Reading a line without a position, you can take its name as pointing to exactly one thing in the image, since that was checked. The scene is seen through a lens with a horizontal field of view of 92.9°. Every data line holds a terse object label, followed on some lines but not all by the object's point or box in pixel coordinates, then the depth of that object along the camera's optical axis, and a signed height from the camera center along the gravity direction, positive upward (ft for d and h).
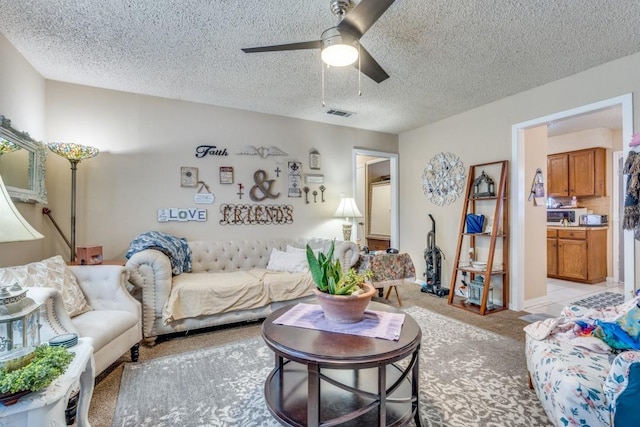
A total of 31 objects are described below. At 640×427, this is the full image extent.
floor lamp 9.20 +1.84
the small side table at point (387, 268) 12.00 -2.20
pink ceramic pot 5.22 -1.61
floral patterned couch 3.79 -2.41
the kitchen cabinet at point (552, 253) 17.54 -2.33
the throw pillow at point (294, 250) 12.48 -1.52
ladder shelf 11.64 -1.40
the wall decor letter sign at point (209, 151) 12.36 +2.59
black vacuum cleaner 14.11 -2.60
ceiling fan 5.27 +3.49
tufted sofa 8.76 -2.25
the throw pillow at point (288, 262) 11.43 -1.88
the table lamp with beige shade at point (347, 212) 14.29 +0.06
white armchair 5.36 -2.25
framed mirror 7.36 +1.36
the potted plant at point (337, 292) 5.25 -1.40
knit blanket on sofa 9.61 -1.09
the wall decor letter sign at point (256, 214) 12.91 -0.03
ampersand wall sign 13.39 +1.17
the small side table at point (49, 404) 3.38 -2.17
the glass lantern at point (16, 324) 3.66 -1.39
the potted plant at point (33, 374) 3.29 -1.82
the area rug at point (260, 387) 5.63 -3.78
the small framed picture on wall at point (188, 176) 12.09 +1.50
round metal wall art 14.02 +1.66
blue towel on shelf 12.62 -0.42
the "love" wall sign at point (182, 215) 11.75 -0.05
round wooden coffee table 4.31 -2.87
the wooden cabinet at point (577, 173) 16.71 +2.29
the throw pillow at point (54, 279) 6.15 -1.41
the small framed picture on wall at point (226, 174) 12.79 +1.65
